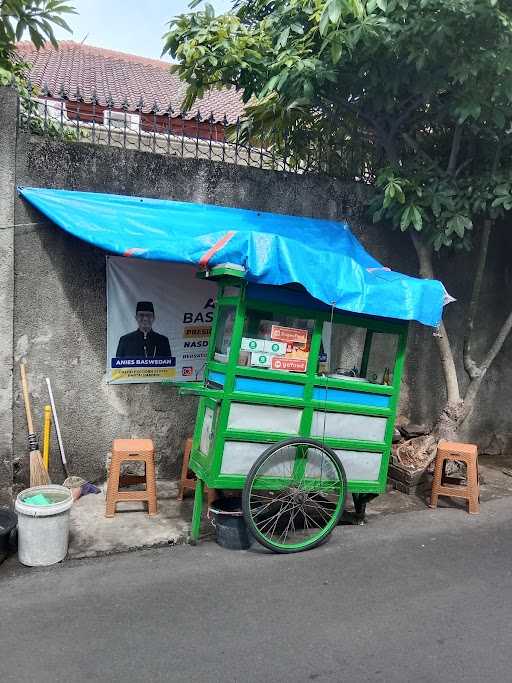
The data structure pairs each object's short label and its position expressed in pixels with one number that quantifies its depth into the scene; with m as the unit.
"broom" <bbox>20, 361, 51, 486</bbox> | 4.72
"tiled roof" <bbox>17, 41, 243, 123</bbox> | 13.38
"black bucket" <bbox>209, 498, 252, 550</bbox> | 4.29
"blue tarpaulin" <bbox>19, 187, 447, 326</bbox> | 4.01
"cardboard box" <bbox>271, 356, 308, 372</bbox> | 4.31
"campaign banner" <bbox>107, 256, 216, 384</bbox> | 5.29
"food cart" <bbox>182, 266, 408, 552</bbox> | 4.18
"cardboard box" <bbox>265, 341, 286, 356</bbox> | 4.29
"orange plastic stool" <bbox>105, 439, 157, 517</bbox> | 4.70
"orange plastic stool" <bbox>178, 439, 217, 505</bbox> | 5.21
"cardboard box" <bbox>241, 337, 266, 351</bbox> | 4.22
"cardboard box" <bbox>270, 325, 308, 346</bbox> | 4.31
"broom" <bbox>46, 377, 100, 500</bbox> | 5.03
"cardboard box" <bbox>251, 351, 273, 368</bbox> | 4.26
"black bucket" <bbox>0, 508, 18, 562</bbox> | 4.00
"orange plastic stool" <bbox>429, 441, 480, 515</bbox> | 5.31
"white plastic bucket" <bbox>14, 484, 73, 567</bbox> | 3.90
